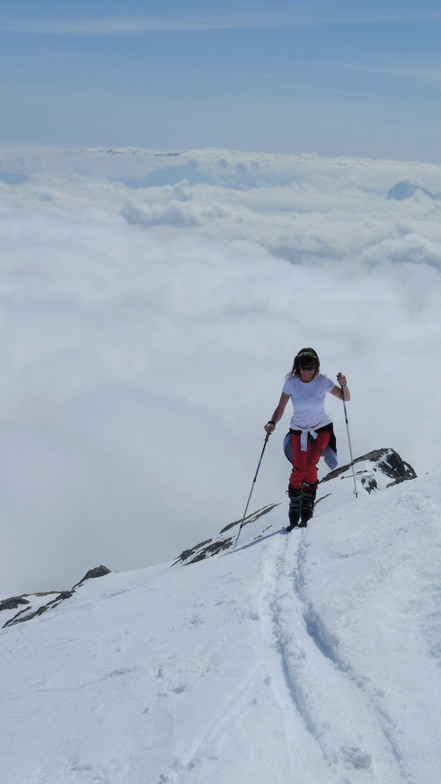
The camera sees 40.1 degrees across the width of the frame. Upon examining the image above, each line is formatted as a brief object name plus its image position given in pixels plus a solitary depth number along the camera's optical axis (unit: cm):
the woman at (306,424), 1034
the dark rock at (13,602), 2729
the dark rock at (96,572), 2611
